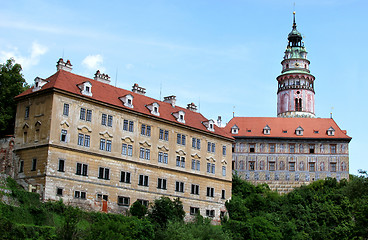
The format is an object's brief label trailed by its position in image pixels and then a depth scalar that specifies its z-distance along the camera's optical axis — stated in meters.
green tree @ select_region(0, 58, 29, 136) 57.47
